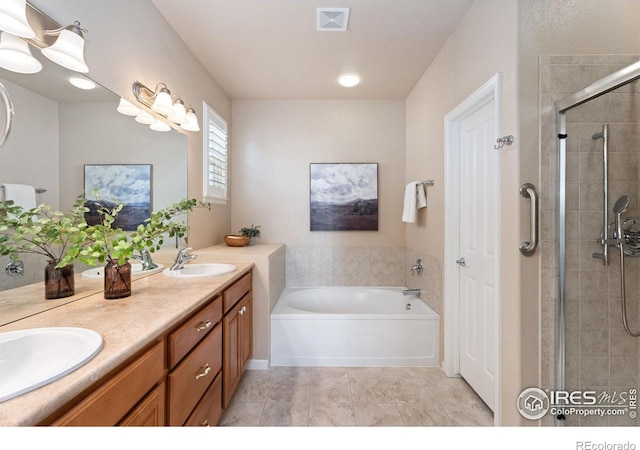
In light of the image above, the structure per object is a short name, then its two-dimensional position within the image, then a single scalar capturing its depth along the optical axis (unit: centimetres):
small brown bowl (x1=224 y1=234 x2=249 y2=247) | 278
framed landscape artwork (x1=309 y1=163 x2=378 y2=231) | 318
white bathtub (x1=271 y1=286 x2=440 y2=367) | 234
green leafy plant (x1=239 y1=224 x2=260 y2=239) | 306
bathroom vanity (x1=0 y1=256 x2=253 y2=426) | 64
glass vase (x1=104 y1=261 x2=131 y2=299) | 122
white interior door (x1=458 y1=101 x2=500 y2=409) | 175
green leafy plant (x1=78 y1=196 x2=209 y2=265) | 114
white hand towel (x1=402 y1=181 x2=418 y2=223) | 269
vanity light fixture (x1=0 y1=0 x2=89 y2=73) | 98
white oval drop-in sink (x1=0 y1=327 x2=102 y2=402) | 78
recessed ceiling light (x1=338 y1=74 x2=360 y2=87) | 267
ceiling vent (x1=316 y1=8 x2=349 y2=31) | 183
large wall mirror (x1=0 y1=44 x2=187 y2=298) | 103
